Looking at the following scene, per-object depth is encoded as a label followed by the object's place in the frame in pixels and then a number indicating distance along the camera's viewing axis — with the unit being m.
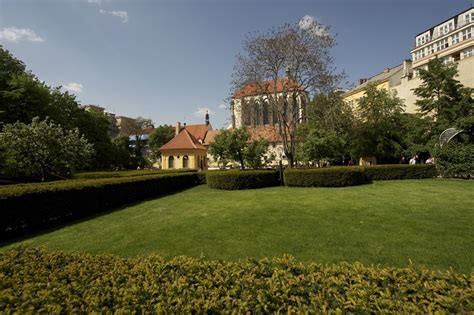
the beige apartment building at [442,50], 27.97
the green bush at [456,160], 17.34
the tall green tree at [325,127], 21.67
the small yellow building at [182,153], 38.75
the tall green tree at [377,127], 28.58
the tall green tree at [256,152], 22.22
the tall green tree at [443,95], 21.66
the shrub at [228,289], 2.11
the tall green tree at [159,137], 60.03
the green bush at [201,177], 22.48
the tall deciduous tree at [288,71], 22.16
